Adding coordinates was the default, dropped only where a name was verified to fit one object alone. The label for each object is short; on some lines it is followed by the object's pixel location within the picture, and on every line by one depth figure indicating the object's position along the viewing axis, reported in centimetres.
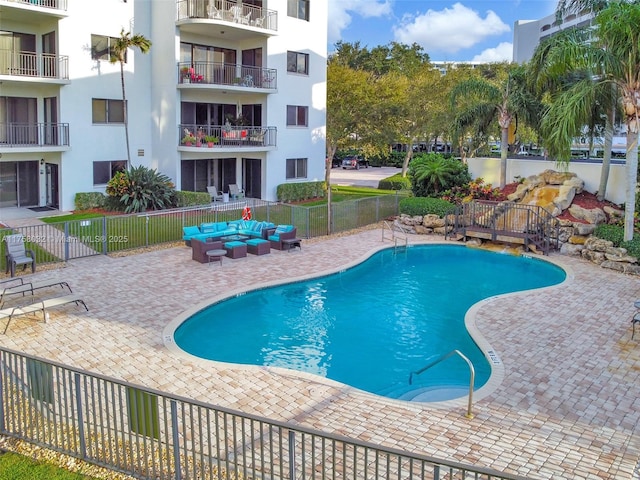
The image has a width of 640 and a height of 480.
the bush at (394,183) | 4103
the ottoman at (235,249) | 2080
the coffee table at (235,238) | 2184
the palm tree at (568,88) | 2081
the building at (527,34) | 11077
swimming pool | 1265
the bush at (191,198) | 2906
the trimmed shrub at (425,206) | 2642
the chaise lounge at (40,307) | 1337
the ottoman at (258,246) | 2148
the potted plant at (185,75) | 2998
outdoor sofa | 2189
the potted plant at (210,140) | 3052
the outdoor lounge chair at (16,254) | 1772
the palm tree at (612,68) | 1933
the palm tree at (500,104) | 2817
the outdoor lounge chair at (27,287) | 1495
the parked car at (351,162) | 6366
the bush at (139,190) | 2692
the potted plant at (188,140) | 3009
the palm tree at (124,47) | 2777
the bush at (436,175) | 2825
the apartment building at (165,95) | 2744
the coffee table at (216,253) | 1979
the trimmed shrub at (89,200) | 2802
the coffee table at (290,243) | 2230
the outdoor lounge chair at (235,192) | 3256
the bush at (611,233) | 2123
